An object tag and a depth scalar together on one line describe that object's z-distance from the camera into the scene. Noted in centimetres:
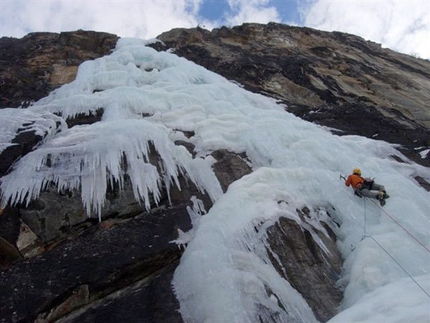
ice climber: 671
